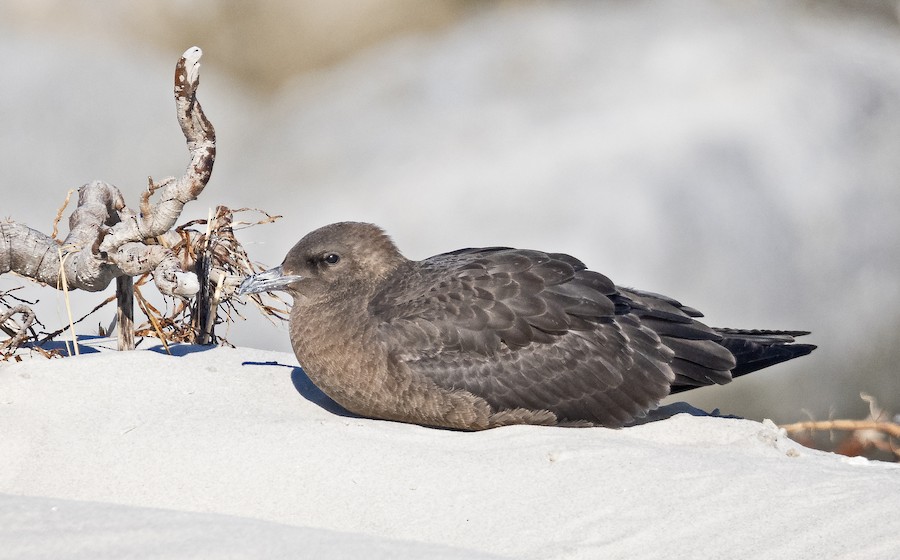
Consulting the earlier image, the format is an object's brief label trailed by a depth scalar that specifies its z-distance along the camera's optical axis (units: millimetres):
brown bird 10797
